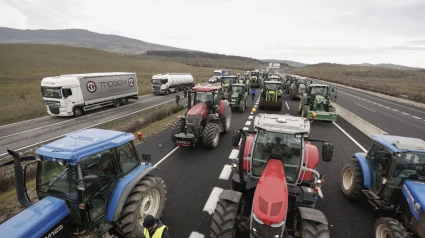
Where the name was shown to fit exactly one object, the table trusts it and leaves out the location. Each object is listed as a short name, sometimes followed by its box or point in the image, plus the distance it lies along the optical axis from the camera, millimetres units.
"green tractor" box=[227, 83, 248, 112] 18250
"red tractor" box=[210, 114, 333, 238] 3732
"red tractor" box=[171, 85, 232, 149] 9609
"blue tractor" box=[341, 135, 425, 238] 4497
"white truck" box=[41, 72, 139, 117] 18547
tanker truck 32062
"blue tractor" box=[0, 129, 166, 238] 3455
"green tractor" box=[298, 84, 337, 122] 15273
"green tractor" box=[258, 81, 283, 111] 18547
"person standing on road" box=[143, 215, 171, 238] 3357
